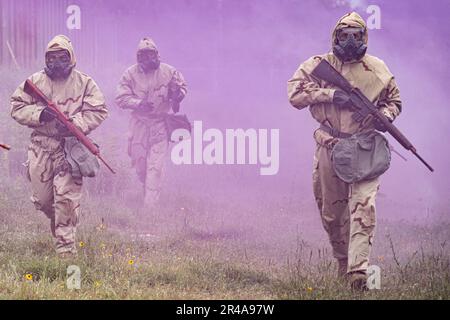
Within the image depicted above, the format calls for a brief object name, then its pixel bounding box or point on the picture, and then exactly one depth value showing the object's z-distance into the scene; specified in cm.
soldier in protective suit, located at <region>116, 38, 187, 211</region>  2264
